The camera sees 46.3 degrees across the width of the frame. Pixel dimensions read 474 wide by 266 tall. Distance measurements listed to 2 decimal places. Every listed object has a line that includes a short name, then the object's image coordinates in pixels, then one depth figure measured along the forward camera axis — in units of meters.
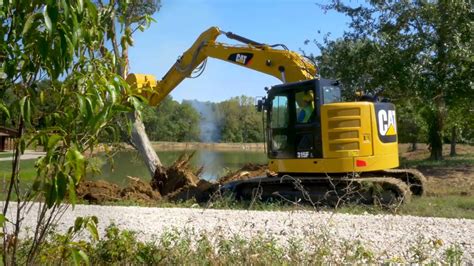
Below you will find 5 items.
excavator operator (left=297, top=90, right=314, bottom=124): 12.40
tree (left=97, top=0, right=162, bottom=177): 3.50
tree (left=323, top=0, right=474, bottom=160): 19.53
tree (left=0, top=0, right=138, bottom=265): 2.62
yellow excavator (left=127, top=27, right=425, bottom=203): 11.77
